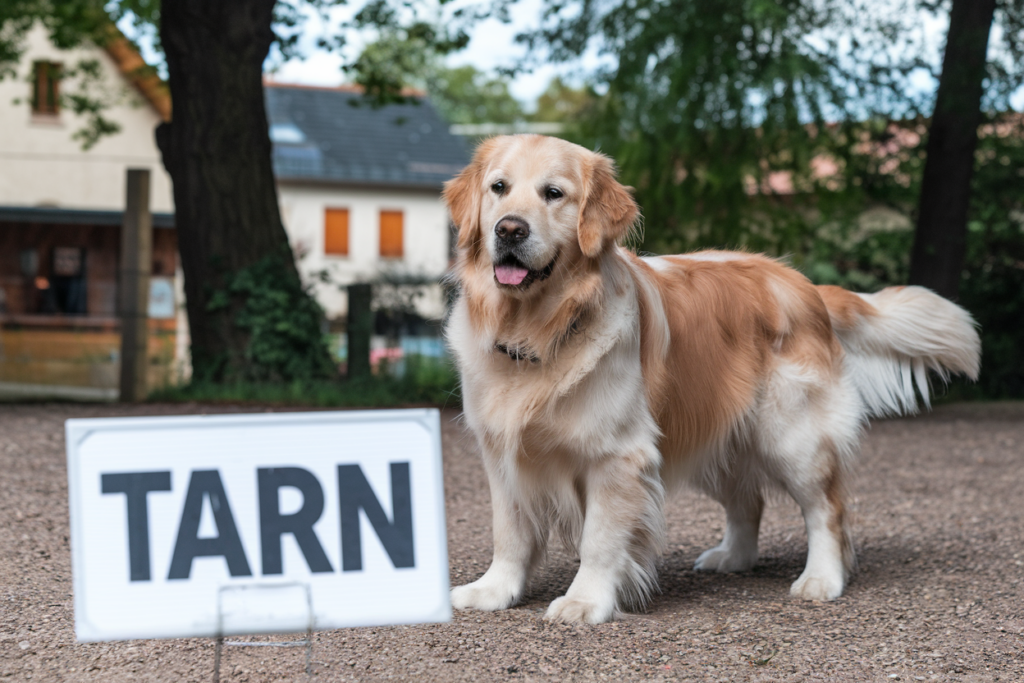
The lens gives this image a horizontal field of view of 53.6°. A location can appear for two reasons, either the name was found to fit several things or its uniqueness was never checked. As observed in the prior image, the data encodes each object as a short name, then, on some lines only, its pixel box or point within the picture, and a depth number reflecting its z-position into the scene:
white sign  2.63
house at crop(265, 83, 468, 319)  29.59
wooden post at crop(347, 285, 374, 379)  11.84
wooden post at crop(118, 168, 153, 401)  11.45
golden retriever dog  3.87
